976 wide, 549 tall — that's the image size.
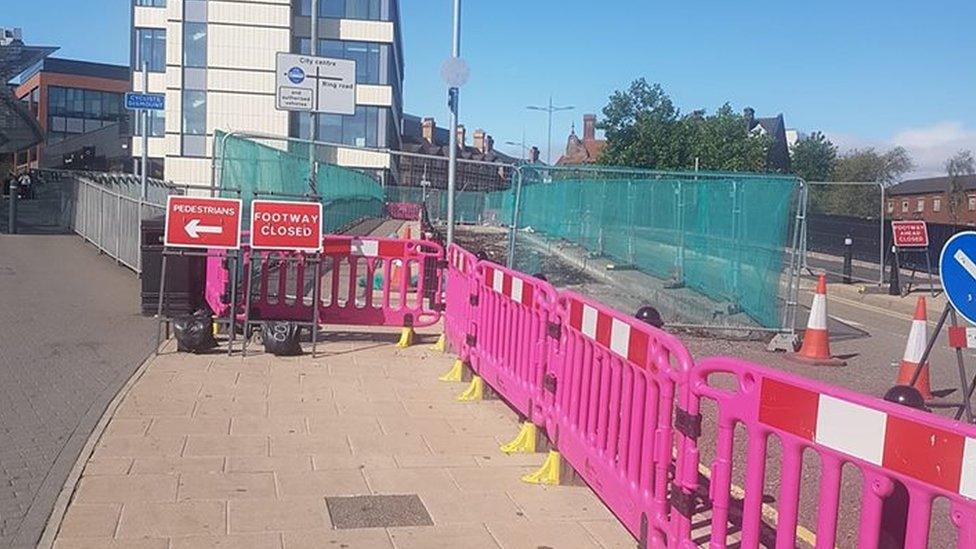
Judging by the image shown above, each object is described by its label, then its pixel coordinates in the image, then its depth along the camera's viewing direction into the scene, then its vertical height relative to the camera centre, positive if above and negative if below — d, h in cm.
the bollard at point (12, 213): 2648 -120
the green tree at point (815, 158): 6694 +368
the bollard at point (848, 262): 2278 -128
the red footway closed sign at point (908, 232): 2003 -40
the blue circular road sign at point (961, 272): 592 -36
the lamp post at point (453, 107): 1312 +122
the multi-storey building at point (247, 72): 4950 +589
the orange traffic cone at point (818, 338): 1138 -158
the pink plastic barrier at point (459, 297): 855 -103
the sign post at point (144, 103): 1667 +134
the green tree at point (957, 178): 5959 +250
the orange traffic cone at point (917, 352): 943 -140
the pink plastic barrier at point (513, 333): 623 -104
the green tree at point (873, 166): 7086 +358
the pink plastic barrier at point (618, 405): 425 -108
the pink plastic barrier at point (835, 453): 273 -79
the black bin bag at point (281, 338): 954 -156
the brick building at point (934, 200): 6028 +102
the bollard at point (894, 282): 2039 -151
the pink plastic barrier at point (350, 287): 1045 -115
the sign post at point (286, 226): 975 -44
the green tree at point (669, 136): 5194 +372
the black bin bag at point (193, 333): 947 -154
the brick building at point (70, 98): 8781 +728
